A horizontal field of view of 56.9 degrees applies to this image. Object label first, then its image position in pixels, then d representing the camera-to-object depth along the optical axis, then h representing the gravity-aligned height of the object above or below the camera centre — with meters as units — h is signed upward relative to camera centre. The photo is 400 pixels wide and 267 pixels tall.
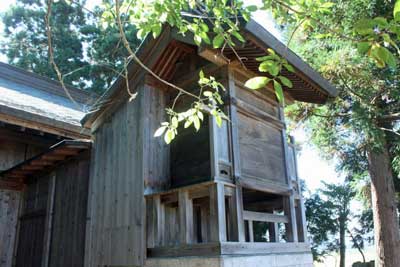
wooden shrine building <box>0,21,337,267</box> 3.92 +0.95
